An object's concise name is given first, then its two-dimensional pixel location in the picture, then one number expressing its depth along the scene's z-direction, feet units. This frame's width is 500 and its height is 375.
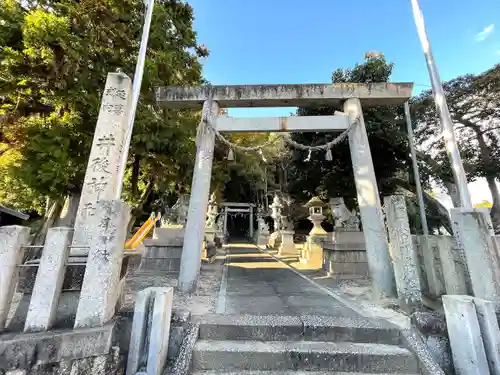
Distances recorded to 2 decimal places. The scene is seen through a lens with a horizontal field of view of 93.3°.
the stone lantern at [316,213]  32.76
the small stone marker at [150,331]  8.03
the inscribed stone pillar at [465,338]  8.11
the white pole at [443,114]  14.61
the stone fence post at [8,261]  7.87
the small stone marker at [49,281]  8.00
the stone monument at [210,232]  34.20
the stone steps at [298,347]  8.59
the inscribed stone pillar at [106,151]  11.75
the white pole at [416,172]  25.69
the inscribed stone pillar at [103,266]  8.29
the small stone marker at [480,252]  9.86
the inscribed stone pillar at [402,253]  11.51
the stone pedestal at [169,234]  24.75
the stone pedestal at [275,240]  51.44
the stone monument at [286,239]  44.59
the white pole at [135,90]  13.78
